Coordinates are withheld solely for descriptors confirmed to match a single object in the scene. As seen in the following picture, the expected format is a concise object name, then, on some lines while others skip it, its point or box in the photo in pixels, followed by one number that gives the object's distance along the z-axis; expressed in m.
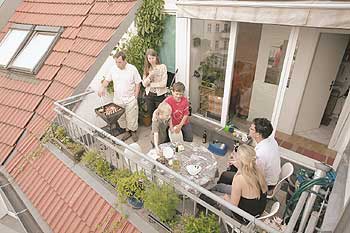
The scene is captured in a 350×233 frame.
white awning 2.94
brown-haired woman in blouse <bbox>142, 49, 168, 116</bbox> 4.90
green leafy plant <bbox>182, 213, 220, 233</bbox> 2.54
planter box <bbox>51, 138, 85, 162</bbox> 4.11
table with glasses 3.33
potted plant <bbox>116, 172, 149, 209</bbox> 3.10
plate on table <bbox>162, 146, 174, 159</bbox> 3.71
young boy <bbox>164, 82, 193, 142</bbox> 4.30
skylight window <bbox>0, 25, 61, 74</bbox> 5.85
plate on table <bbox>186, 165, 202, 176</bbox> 3.36
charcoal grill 4.80
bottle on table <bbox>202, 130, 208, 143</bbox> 5.33
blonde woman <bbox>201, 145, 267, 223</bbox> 2.70
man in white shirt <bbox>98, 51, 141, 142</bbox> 4.75
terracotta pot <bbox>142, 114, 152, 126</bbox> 5.79
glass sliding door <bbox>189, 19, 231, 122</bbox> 5.06
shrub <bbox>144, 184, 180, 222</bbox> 2.77
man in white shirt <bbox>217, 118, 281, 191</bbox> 3.16
